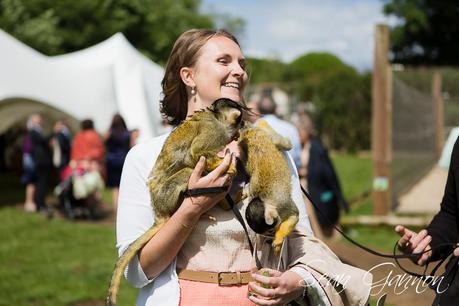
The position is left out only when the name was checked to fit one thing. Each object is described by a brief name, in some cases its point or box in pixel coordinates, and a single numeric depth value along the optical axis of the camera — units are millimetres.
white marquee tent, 13398
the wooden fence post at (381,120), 10695
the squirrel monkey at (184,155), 2318
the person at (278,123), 7047
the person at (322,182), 8664
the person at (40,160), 13266
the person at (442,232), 2778
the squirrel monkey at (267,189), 2275
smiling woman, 2303
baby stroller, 12375
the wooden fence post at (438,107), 13531
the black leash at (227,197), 2268
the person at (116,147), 11992
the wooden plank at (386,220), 10391
